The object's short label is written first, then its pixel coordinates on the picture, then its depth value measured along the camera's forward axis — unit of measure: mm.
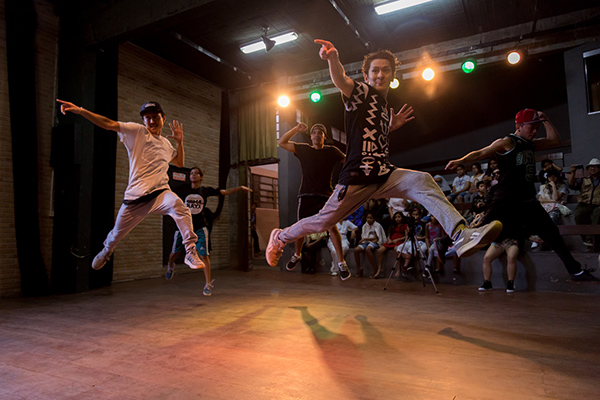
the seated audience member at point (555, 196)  6434
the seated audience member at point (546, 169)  6746
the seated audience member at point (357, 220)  8270
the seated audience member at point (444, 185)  8508
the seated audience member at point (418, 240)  6895
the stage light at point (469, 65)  7410
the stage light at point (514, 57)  7151
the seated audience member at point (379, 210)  8330
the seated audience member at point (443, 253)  6543
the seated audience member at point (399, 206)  7443
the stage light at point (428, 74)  7801
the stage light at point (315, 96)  8875
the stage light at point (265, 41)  8000
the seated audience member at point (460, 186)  7916
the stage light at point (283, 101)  9172
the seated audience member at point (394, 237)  7188
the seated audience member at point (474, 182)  7777
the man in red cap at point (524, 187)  3902
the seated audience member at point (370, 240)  7527
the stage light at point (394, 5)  6895
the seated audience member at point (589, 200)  6074
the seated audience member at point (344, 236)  7973
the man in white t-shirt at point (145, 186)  3748
